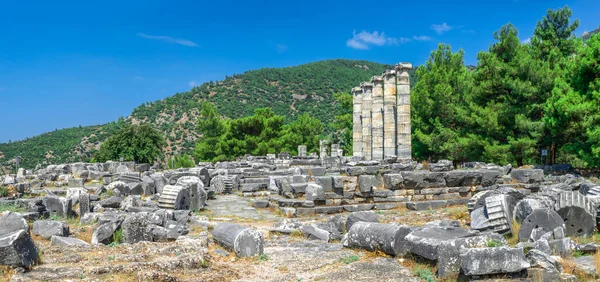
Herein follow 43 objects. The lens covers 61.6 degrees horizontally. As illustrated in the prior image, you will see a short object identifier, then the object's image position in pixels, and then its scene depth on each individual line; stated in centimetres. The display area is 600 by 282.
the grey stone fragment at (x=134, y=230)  916
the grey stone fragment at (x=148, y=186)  1731
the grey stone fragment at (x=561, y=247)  682
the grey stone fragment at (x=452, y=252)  636
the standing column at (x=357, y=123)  3647
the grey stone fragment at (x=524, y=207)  878
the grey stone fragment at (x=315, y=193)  1402
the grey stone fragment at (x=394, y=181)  1475
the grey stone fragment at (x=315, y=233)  966
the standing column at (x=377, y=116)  3116
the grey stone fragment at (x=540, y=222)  799
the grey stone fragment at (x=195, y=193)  1430
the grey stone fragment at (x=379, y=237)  764
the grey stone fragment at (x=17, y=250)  651
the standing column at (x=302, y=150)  4047
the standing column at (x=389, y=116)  2873
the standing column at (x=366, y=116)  3378
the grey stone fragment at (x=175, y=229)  928
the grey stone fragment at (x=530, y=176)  1650
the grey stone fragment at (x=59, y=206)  1237
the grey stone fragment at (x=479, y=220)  916
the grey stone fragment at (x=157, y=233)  924
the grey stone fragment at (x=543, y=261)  598
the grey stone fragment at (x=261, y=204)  1570
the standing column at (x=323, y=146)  5050
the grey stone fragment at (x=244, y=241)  805
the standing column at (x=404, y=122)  2768
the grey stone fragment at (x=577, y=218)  848
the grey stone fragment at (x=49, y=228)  955
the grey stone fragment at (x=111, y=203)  1373
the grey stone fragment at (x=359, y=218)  991
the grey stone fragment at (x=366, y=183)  1445
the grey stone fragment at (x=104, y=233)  905
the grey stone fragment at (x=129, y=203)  1307
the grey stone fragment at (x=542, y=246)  666
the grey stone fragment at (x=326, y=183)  1430
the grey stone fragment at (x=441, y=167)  1662
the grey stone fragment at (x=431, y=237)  689
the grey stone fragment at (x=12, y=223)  796
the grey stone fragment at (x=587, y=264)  600
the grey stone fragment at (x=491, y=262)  604
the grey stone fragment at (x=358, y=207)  1411
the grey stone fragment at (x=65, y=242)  856
